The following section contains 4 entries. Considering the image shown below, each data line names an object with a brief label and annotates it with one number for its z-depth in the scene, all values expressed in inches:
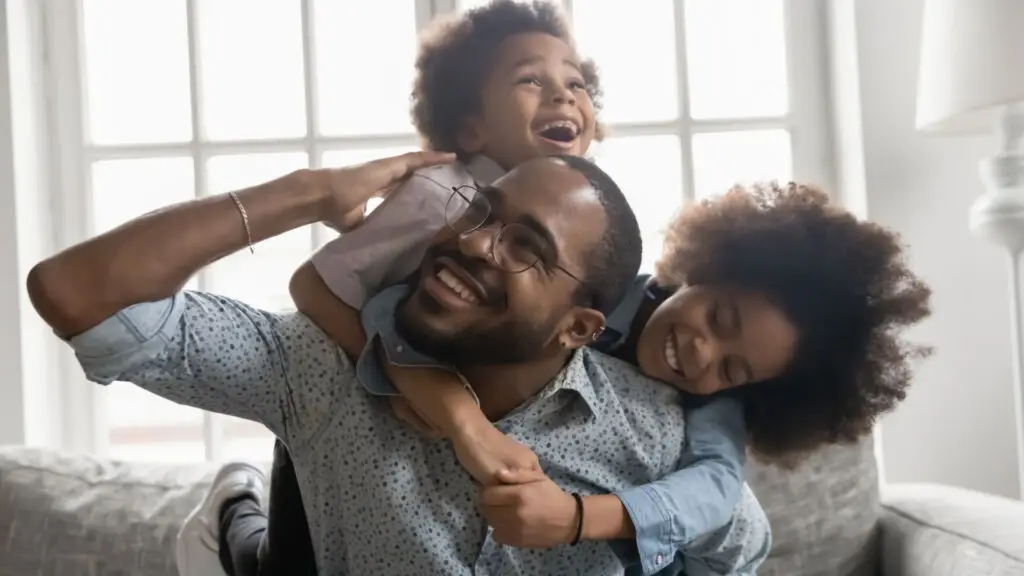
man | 36.5
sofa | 61.7
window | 88.7
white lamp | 59.9
